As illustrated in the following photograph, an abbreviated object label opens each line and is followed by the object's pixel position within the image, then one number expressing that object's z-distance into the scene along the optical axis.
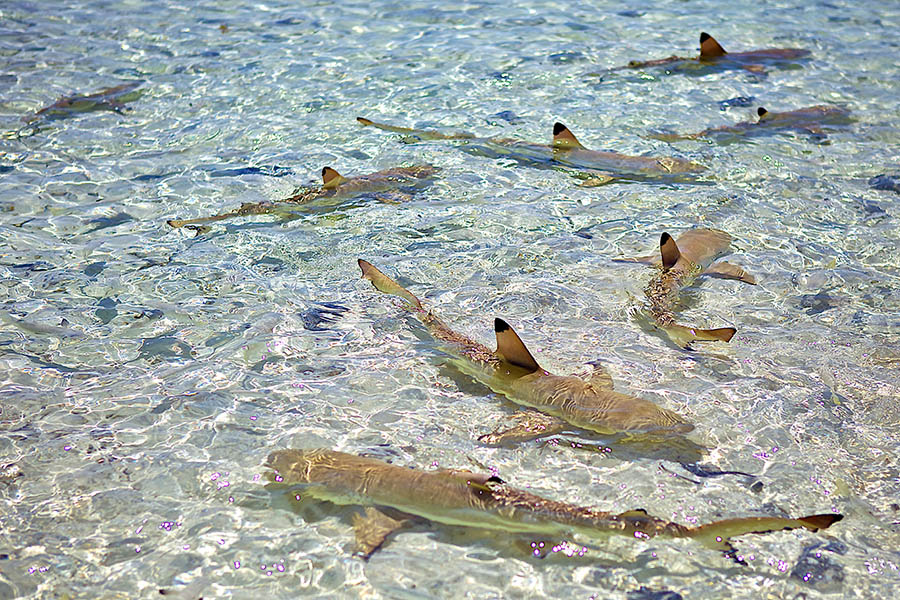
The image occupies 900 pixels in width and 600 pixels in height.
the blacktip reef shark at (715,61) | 9.48
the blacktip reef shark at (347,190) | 6.60
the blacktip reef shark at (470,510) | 3.34
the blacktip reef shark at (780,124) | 7.94
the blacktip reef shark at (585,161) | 7.14
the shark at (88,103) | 8.46
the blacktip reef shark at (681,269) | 5.14
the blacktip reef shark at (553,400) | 4.02
